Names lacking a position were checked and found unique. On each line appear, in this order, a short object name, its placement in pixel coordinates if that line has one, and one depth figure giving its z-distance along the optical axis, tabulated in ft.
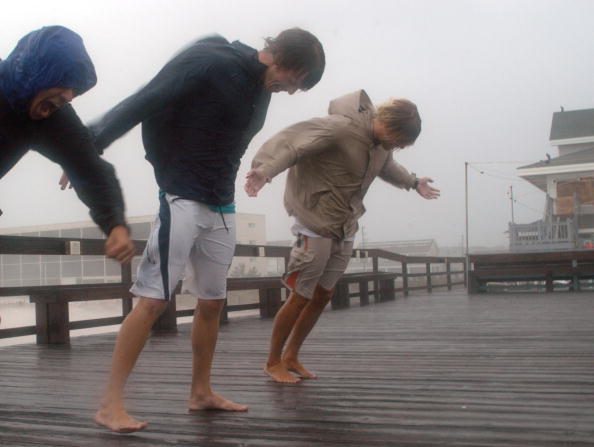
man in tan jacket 10.45
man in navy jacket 7.55
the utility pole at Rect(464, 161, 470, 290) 68.23
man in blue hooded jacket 5.34
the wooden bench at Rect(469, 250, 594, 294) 40.84
